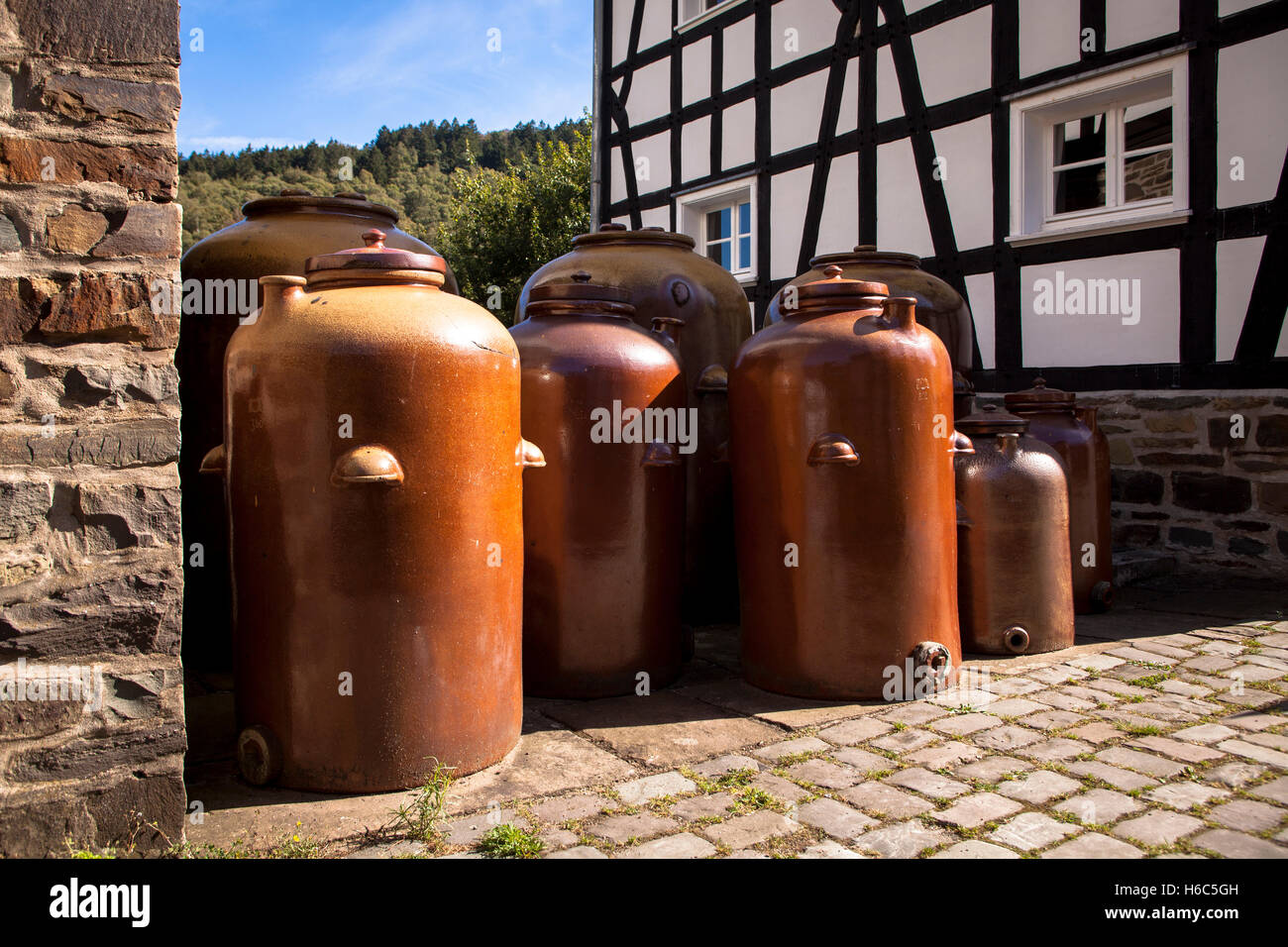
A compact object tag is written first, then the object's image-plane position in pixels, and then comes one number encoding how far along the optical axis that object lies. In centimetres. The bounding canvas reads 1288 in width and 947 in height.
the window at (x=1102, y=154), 657
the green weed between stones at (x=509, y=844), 246
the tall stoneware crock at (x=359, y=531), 285
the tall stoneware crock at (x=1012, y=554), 452
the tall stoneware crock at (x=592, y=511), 386
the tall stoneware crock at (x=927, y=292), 546
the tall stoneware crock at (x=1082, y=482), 526
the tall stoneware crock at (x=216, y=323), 407
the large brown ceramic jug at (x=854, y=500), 382
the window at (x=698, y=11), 1022
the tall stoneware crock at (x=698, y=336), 503
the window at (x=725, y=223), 1009
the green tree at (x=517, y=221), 2219
